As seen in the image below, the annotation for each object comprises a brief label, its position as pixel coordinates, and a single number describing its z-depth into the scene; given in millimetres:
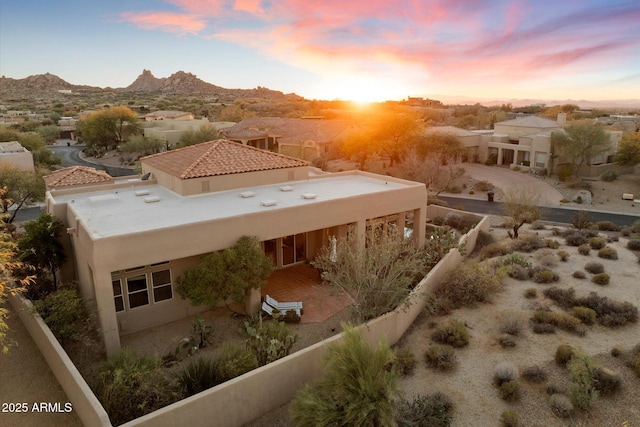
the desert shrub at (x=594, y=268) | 21281
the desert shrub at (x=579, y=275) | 20734
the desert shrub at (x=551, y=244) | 25383
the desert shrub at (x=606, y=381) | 13125
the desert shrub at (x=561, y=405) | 12352
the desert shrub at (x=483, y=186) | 45281
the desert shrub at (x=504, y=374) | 13797
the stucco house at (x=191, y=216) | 15703
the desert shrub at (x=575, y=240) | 25711
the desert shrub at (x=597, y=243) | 24625
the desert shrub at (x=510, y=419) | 12102
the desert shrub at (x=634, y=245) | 24609
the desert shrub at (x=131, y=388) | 11672
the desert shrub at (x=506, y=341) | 15703
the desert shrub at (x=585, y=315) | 16938
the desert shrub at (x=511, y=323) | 16438
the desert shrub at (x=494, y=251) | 25203
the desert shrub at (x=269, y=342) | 14102
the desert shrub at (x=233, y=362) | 13102
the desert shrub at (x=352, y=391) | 11062
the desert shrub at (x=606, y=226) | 31016
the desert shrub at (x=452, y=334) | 16047
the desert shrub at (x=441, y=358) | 14772
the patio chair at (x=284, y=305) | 18138
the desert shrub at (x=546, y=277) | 20500
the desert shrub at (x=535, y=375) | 13773
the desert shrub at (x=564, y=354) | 14398
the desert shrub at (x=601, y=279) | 20031
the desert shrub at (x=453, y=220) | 32031
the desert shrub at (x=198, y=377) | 12898
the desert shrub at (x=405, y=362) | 14718
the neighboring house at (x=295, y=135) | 55844
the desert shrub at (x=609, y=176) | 46938
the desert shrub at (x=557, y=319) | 16545
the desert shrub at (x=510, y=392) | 13091
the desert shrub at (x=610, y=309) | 16781
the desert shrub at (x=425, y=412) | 12000
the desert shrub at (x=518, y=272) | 21102
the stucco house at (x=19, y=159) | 41062
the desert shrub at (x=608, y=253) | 23266
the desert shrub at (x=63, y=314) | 14992
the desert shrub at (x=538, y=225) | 30916
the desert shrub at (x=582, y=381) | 12594
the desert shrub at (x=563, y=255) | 23203
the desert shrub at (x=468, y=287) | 19031
